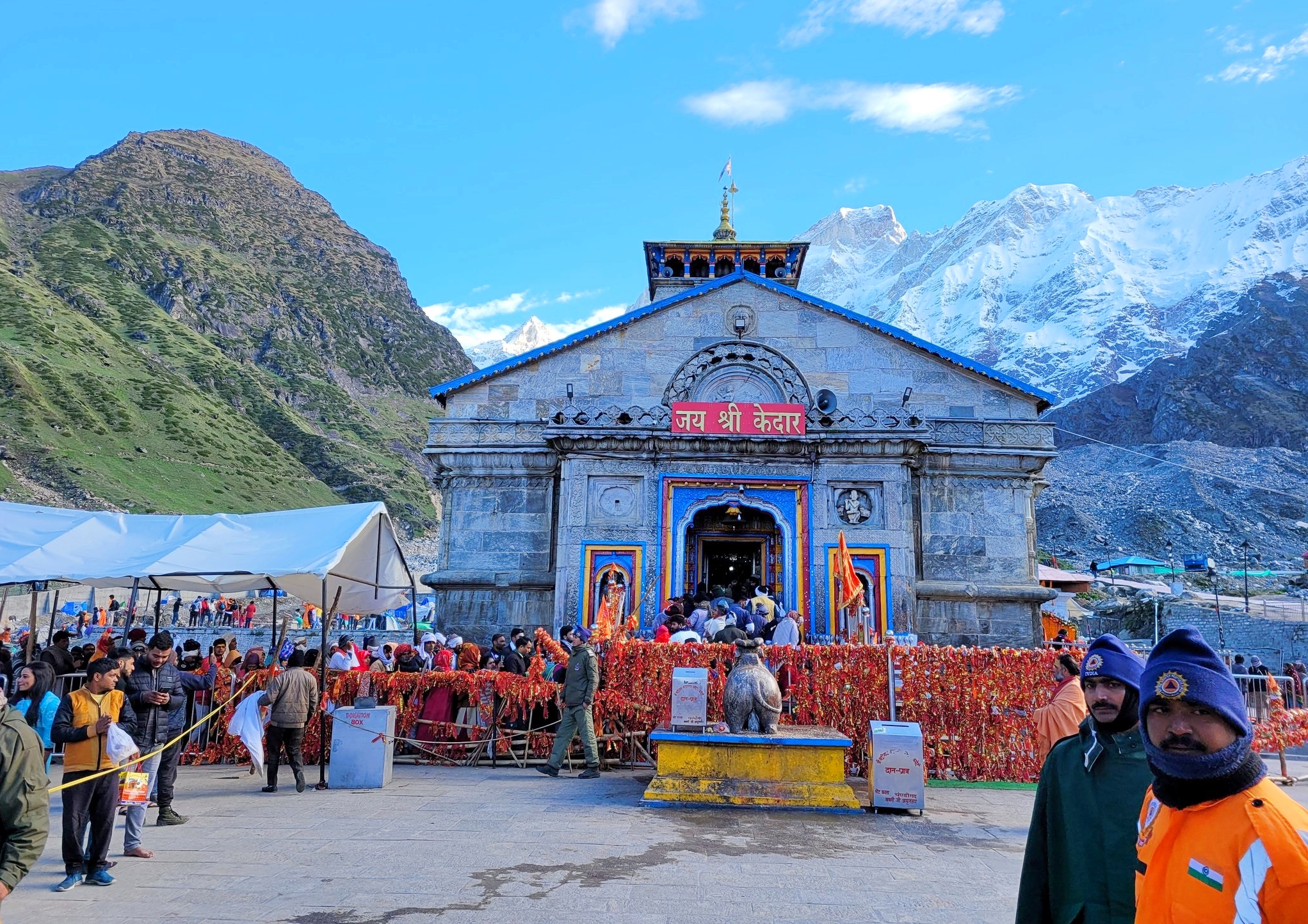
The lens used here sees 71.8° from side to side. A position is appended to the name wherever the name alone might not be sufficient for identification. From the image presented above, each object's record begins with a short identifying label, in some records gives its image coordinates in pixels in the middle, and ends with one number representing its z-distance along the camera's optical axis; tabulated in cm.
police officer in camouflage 1267
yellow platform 1034
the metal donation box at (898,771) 1025
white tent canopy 1305
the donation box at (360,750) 1177
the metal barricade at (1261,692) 1524
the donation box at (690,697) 1134
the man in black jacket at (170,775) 945
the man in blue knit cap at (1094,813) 363
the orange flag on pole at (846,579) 1797
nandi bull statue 1084
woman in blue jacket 989
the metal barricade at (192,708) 1370
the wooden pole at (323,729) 1183
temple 2070
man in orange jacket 247
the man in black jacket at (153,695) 916
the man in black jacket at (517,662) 1493
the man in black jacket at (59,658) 1268
